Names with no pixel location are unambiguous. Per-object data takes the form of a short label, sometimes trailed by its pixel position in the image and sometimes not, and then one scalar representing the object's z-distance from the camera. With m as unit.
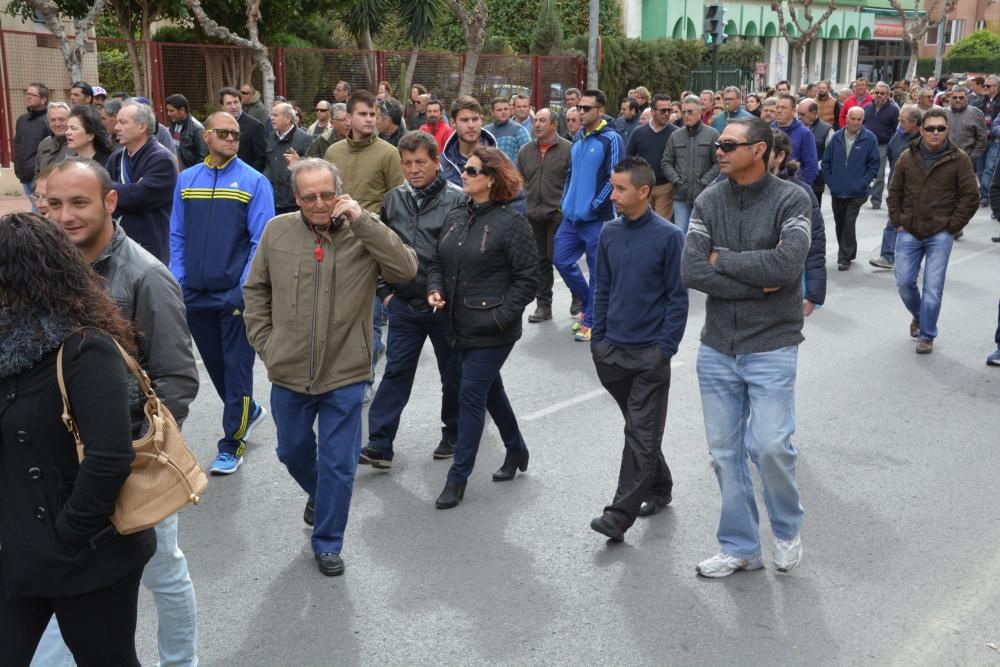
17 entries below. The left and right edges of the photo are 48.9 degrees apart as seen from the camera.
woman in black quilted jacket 5.58
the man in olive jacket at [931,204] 8.80
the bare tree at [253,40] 20.69
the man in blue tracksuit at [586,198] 9.26
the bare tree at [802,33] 40.38
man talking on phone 4.80
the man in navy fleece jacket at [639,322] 5.19
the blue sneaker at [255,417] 6.85
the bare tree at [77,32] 16.19
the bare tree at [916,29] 39.03
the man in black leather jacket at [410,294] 5.95
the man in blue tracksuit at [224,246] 6.09
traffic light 24.02
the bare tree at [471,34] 24.56
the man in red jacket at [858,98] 20.20
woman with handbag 2.76
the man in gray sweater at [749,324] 4.57
